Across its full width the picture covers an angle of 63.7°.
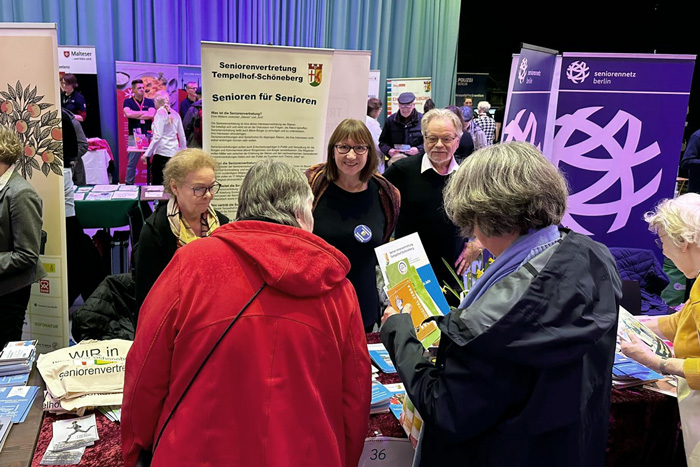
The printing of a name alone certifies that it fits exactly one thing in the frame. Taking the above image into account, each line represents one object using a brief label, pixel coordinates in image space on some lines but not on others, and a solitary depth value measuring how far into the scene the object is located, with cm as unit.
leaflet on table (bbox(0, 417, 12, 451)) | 151
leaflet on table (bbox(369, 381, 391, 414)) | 174
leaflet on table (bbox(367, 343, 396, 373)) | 200
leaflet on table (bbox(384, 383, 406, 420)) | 175
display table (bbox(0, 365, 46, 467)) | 145
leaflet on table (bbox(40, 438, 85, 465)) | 146
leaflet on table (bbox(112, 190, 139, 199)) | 439
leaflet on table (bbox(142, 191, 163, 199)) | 430
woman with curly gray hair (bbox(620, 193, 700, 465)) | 174
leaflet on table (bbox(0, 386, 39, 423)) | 163
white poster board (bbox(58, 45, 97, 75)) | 757
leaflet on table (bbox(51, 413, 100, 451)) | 152
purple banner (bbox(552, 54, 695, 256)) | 383
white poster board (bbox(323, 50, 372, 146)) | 383
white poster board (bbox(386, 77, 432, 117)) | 908
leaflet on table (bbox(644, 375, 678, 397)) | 199
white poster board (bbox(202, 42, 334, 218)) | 309
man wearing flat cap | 719
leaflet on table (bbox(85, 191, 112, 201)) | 433
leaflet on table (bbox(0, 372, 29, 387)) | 181
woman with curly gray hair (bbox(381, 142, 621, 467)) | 108
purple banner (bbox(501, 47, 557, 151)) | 395
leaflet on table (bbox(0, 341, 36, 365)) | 186
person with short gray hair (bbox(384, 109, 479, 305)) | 281
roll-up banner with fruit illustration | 275
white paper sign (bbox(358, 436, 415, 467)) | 163
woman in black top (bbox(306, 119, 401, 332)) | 249
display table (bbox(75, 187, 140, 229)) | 428
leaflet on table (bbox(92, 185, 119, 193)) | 475
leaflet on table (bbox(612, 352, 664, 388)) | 201
